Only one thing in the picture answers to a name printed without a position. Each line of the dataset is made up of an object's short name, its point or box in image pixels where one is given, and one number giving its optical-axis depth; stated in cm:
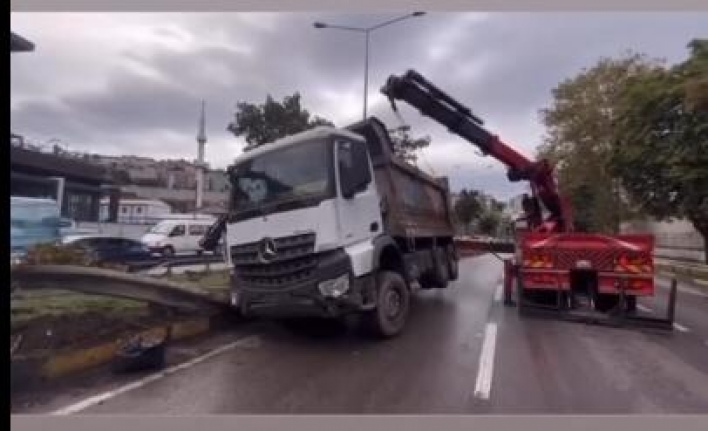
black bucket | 565
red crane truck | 874
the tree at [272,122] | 1265
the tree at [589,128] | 2880
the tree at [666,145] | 2000
